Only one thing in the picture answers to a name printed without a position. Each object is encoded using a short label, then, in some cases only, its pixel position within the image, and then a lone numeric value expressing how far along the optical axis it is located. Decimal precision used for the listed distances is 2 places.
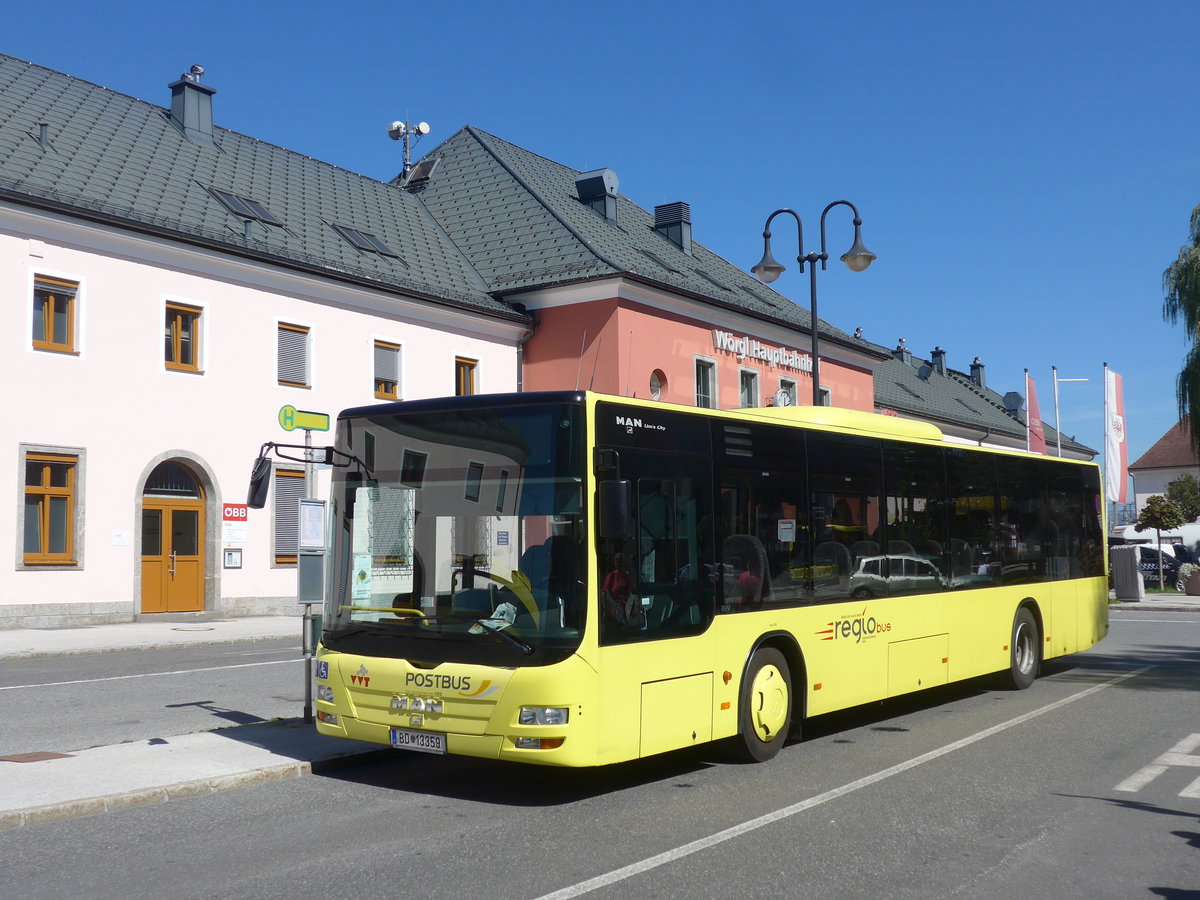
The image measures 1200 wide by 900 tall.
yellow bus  7.57
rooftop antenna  43.38
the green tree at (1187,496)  77.00
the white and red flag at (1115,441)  36.69
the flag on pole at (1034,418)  40.34
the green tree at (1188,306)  32.97
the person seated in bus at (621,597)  7.71
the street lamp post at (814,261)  20.86
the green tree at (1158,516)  42.19
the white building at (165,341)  23.09
